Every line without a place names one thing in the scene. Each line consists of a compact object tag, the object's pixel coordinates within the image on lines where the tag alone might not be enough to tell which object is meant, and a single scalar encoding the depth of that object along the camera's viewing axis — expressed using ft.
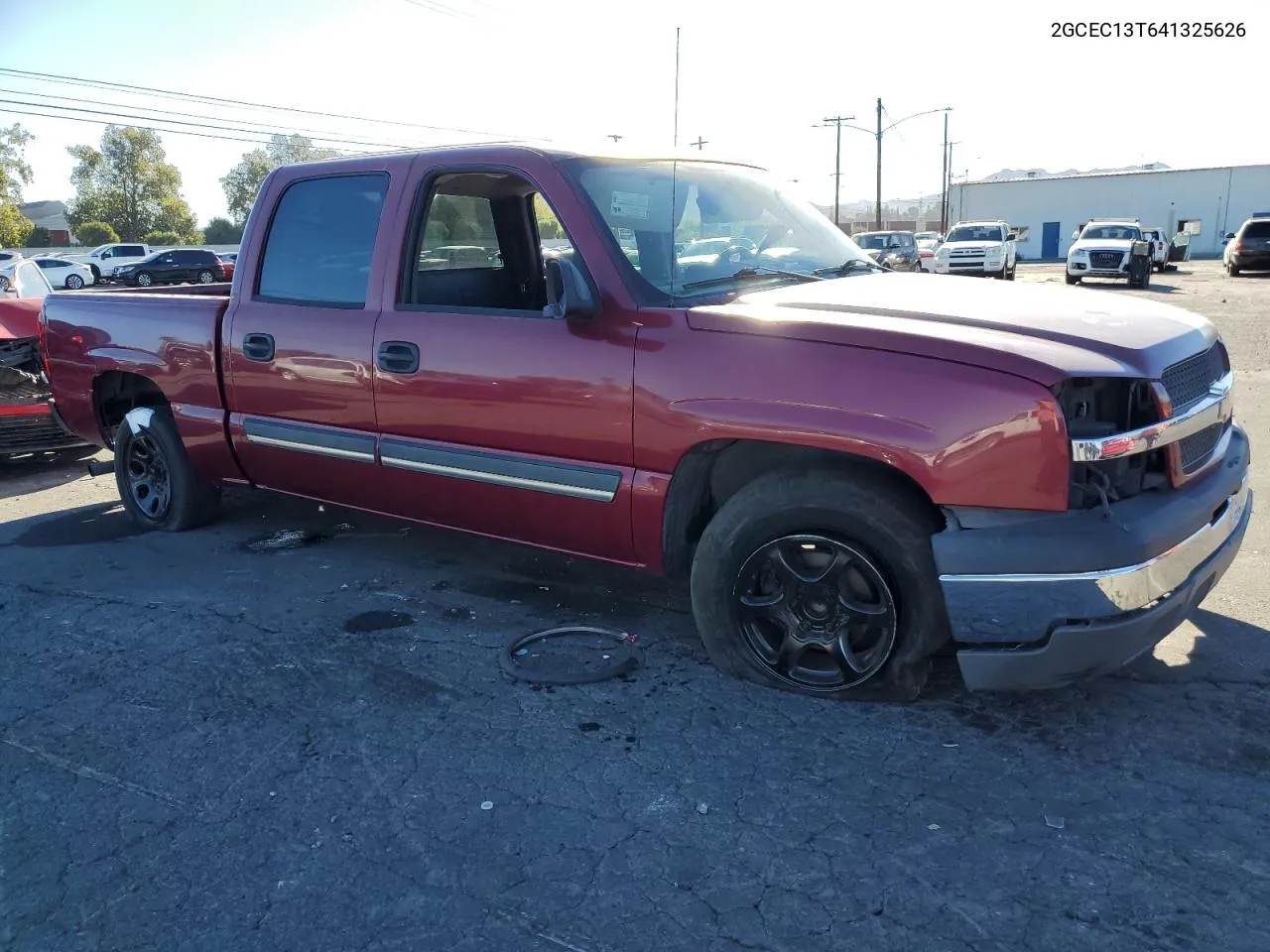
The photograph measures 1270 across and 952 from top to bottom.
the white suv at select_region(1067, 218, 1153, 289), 90.43
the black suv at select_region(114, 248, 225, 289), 125.59
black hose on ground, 12.05
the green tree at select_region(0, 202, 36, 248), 187.83
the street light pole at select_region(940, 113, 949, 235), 233.14
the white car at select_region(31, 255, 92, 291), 123.24
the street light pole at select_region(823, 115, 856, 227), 212.84
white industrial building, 195.11
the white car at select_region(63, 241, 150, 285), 136.86
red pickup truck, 9.53
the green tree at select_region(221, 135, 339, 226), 245.24
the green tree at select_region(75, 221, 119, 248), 201.87
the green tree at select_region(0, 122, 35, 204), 232.12
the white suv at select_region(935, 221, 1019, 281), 92.68
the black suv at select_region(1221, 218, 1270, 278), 96.68
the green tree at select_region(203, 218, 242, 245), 230.07
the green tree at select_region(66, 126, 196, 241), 232.32
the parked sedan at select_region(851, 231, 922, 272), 101.88
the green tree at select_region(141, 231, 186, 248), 203.73
